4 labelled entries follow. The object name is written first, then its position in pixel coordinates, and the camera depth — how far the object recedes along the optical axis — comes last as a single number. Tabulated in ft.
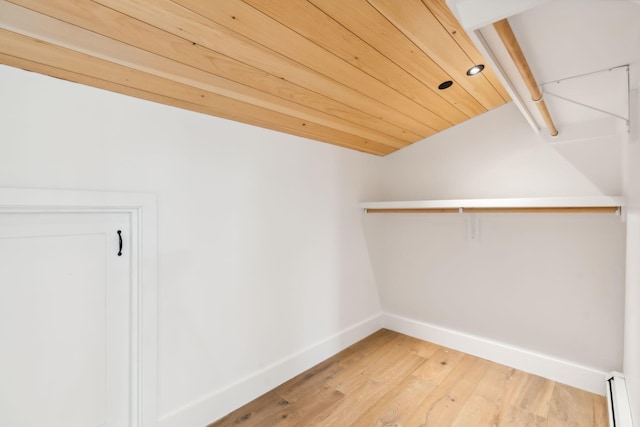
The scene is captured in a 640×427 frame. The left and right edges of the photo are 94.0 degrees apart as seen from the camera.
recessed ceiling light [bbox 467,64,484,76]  5.65
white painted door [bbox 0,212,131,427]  3.95
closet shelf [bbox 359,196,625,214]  5.74
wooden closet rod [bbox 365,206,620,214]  5.90
